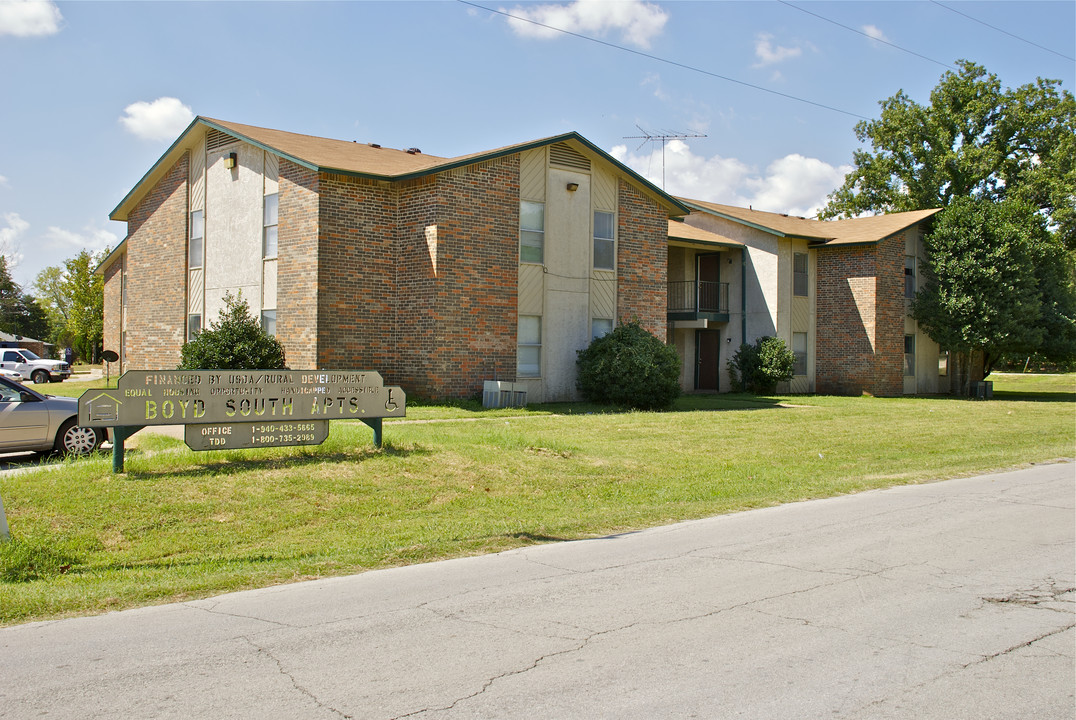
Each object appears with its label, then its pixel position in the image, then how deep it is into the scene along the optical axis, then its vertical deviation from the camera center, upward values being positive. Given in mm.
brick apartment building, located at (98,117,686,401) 21203 +3114
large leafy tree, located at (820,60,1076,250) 43812 +12468
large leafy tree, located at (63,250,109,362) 60688 +4559
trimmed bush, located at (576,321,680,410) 22125 +79
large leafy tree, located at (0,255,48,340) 85438 +5194
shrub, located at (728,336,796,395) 30422 +378
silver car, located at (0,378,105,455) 12359 -884
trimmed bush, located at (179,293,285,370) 19781 +461
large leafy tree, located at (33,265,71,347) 80138 +6426
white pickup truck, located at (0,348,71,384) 38188 -220
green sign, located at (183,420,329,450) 10953 -893
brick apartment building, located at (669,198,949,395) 32219 +2985
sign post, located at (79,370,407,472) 10430 -496
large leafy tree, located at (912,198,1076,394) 32062 +3497
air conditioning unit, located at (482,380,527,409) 21344 -594
